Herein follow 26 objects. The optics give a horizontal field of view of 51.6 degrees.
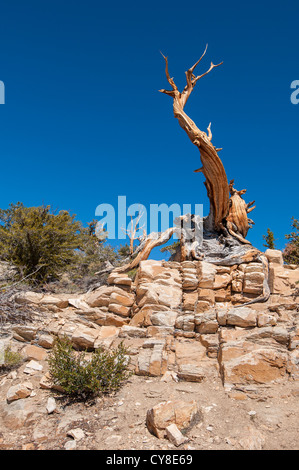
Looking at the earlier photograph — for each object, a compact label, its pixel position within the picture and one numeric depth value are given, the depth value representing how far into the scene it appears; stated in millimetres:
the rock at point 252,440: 3617
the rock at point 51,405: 4575
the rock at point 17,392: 4777
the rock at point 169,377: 5559
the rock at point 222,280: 9117
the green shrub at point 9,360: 5551
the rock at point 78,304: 8305
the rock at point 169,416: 3975
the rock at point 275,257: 9758
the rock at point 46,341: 6395
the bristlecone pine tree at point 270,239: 19016
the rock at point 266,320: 6859
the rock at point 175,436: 3738
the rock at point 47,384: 5121
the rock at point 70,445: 3815
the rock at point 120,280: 9148
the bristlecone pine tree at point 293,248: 14873
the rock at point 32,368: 5590
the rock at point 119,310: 8319
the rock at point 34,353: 6026
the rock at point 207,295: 8594
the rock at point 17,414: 4277
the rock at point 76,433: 3990
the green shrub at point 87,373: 4922
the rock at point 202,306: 8281
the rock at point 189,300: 8266
